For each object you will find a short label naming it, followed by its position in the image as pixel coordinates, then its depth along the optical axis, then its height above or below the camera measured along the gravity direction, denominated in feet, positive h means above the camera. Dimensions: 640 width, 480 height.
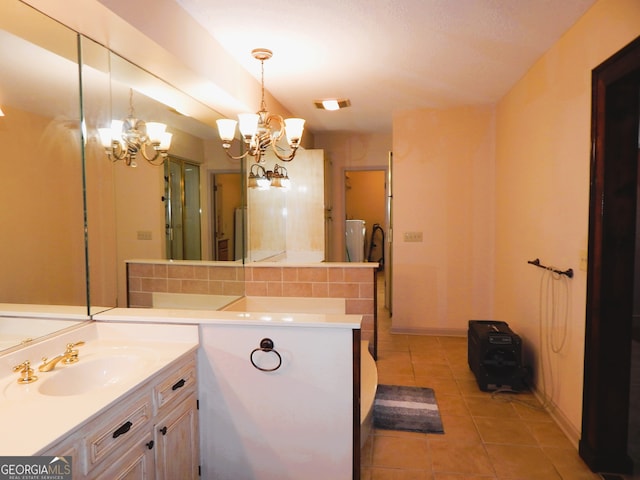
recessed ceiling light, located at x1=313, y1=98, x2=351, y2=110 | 13.04 +4.06
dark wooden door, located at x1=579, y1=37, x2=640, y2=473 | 6.82 -0.60
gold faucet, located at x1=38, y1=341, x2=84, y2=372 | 5.01 -1.79
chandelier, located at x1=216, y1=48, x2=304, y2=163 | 8.04 +2.01
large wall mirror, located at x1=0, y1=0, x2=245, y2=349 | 5.33 +0.74
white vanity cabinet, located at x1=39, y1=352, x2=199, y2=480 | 3.92 -2.45
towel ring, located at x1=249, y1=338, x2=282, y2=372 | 6.08 -1.94
